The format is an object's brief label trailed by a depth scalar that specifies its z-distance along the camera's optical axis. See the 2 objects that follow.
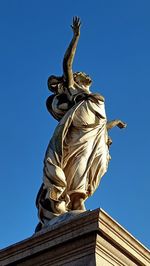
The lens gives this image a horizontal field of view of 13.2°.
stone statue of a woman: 7.27
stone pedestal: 5.94
